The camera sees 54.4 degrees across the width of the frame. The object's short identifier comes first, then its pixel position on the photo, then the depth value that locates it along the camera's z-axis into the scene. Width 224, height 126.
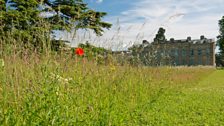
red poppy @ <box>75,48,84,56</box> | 2.88
